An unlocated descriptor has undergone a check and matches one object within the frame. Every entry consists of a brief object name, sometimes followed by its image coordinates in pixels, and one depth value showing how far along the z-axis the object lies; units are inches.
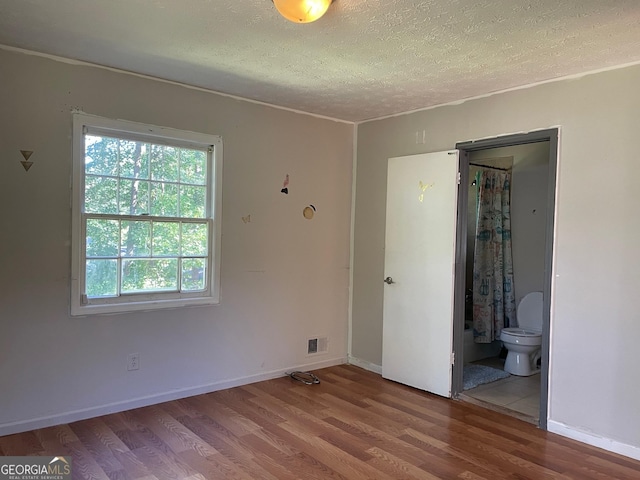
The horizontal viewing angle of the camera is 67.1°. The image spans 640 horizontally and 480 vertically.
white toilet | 175.9
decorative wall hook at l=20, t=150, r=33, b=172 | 118.4
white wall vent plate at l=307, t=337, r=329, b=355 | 177.8
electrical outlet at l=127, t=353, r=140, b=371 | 135.7
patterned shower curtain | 197.8
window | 128.3
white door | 152.8
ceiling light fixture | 82.7
